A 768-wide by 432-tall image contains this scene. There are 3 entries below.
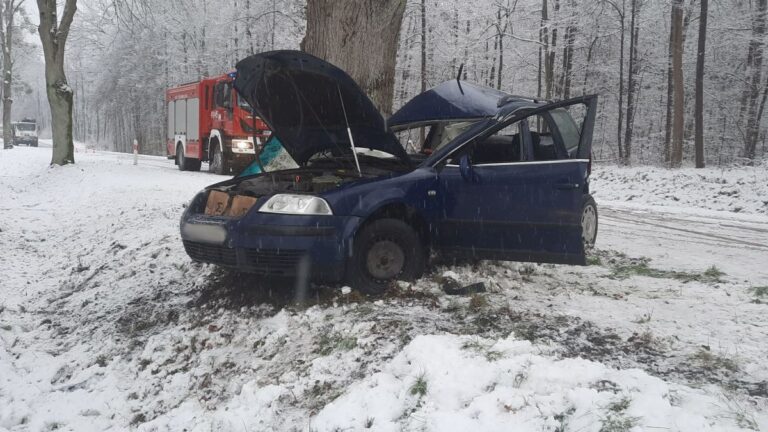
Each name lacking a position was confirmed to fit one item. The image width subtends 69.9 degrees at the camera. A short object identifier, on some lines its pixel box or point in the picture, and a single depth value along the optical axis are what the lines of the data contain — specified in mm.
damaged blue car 4242
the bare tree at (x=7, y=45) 32156
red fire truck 15156
